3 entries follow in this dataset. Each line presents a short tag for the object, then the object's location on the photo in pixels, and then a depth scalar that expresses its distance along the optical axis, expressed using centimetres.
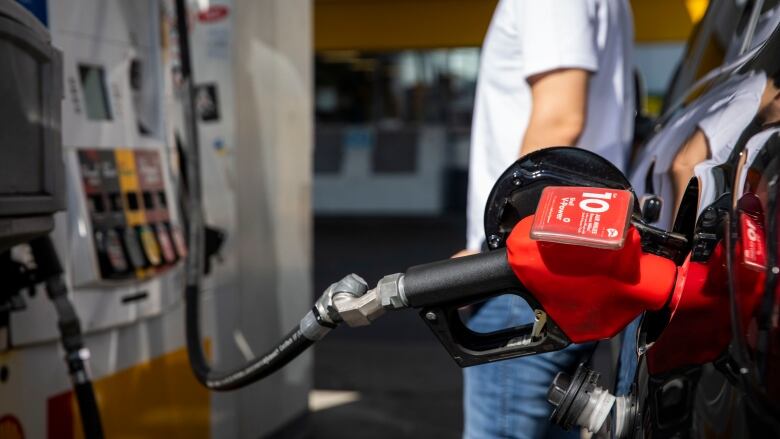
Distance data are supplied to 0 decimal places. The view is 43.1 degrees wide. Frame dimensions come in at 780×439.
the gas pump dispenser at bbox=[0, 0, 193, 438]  244
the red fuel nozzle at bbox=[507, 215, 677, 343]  106
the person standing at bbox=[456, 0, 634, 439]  198
